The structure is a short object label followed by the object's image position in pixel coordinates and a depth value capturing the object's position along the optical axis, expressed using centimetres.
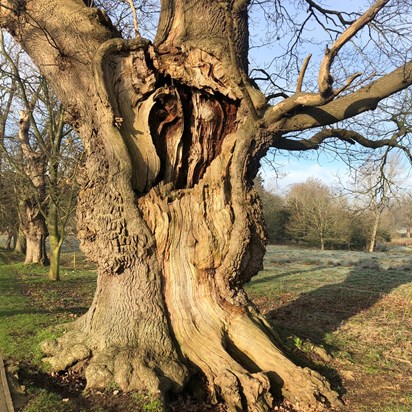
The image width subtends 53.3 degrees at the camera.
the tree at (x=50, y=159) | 1437
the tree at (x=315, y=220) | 3744
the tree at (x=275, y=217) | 4347
